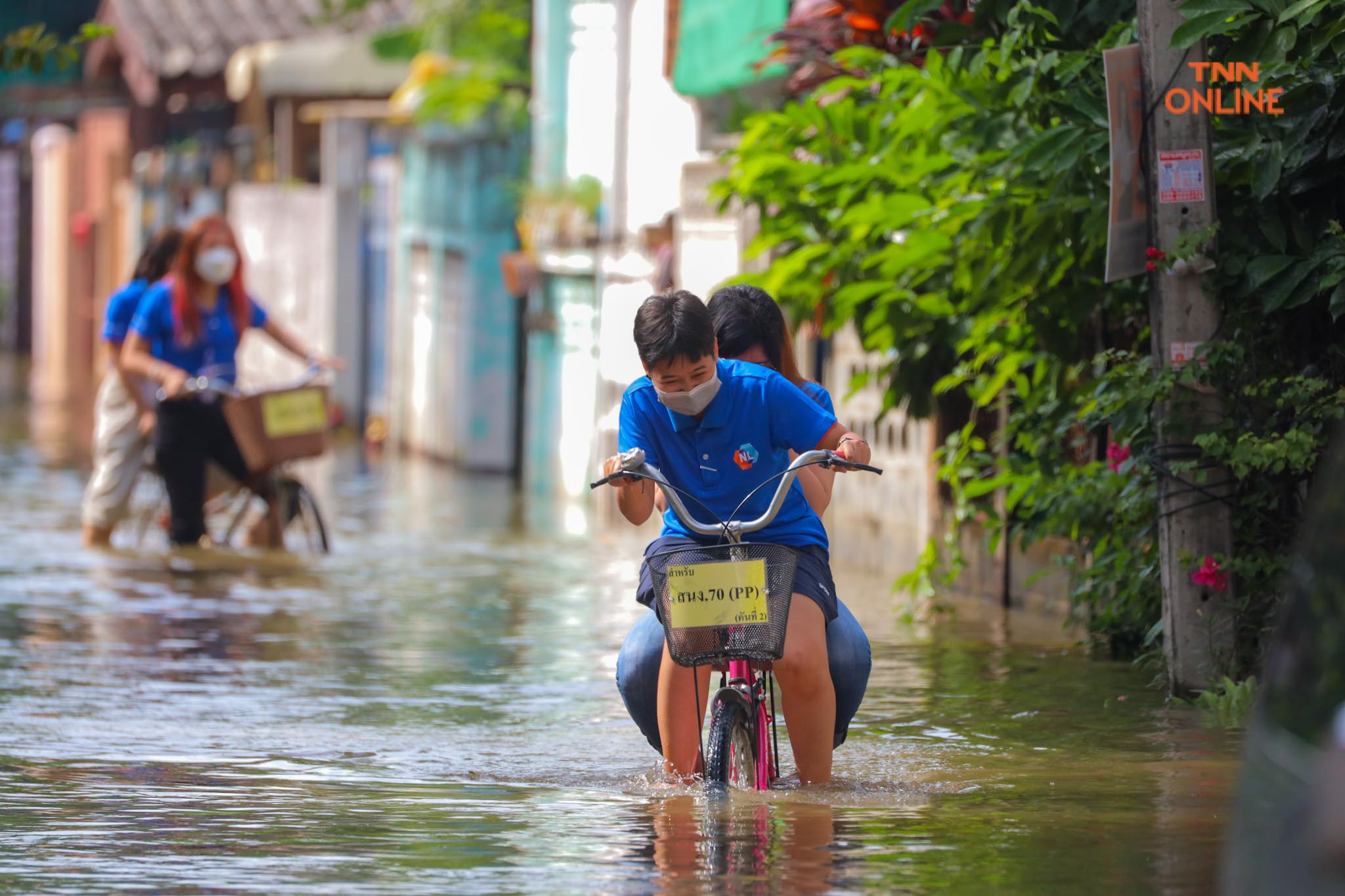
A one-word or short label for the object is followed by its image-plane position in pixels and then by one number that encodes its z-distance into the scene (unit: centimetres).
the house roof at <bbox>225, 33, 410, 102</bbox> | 5287
